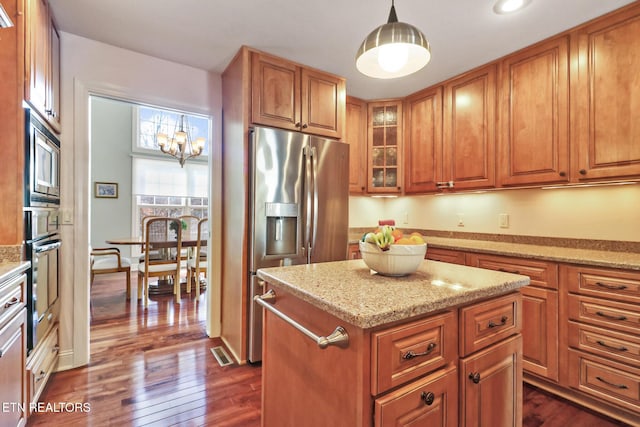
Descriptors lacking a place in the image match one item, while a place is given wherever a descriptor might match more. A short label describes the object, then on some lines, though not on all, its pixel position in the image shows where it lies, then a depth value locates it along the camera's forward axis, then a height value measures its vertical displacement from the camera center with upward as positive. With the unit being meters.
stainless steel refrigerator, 2.25 +0.09
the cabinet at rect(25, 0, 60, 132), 1.53 +0.89
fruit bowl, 1.13 -0.17
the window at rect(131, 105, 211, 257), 5.74 +0.76
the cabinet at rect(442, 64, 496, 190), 2.54 +0.75
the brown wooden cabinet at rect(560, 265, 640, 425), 1.64 -0.72
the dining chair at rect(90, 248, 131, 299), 3.58 -0.61
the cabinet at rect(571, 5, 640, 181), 1.83 +0.75
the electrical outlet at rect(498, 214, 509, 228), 2.68 -0.06
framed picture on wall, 5.46 +0.43
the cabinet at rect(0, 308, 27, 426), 1.21 -0.68
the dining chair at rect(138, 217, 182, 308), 3.55 -0.41
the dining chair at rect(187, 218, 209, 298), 3.83 -0.66
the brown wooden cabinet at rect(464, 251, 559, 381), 1.91 -0.69
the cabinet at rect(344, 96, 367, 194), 3.24 +0.80
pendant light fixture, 1.19 +0.70
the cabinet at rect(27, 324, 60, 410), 1.57 -0.89
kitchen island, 0.81 -0.44
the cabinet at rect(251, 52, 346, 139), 2.33 +0.98
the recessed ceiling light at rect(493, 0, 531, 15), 1.80 +1.28
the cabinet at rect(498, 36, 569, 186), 2.12 +0.74
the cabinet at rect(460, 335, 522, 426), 1.00 -0.63
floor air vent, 2.31 -1.15
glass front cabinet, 3.29 +0.74
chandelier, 4.25 +1.05
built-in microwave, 1.54 +0.29
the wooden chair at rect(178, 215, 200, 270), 4.20 -0.29
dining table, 3.70 -0.71
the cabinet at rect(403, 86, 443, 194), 2.96 +0.75
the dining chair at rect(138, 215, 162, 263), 3.84 -0.59
